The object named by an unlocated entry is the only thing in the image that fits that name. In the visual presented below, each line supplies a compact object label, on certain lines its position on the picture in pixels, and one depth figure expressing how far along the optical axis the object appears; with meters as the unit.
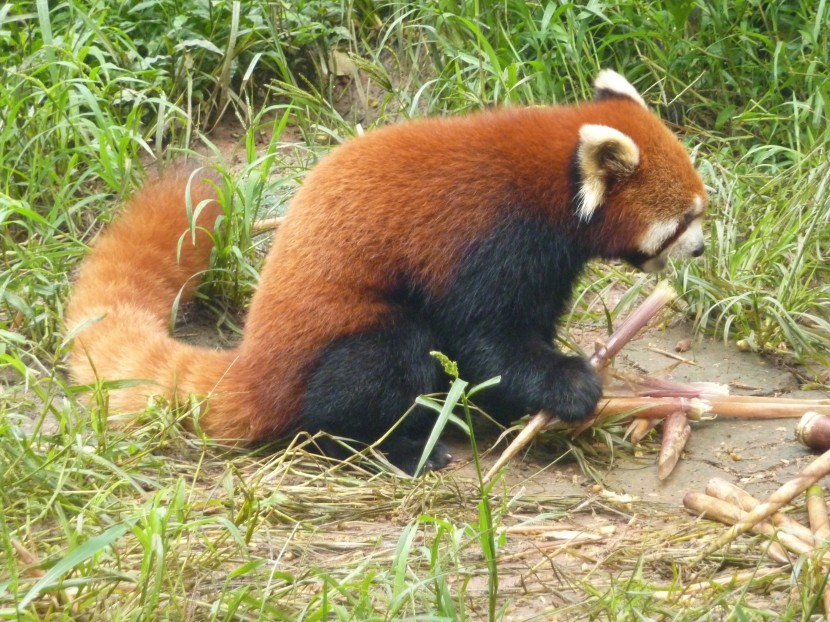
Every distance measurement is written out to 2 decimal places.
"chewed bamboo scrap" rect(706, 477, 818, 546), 6.70
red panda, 8.40
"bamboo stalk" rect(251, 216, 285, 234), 10.96
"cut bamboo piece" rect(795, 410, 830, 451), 8.18
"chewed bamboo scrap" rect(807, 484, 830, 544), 6.70
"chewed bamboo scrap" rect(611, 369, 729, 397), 8.97
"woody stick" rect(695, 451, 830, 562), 6.68
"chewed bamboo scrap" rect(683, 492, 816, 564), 6.46
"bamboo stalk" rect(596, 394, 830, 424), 8.81
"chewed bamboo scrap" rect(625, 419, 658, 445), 8.87
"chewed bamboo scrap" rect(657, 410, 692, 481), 8.37
